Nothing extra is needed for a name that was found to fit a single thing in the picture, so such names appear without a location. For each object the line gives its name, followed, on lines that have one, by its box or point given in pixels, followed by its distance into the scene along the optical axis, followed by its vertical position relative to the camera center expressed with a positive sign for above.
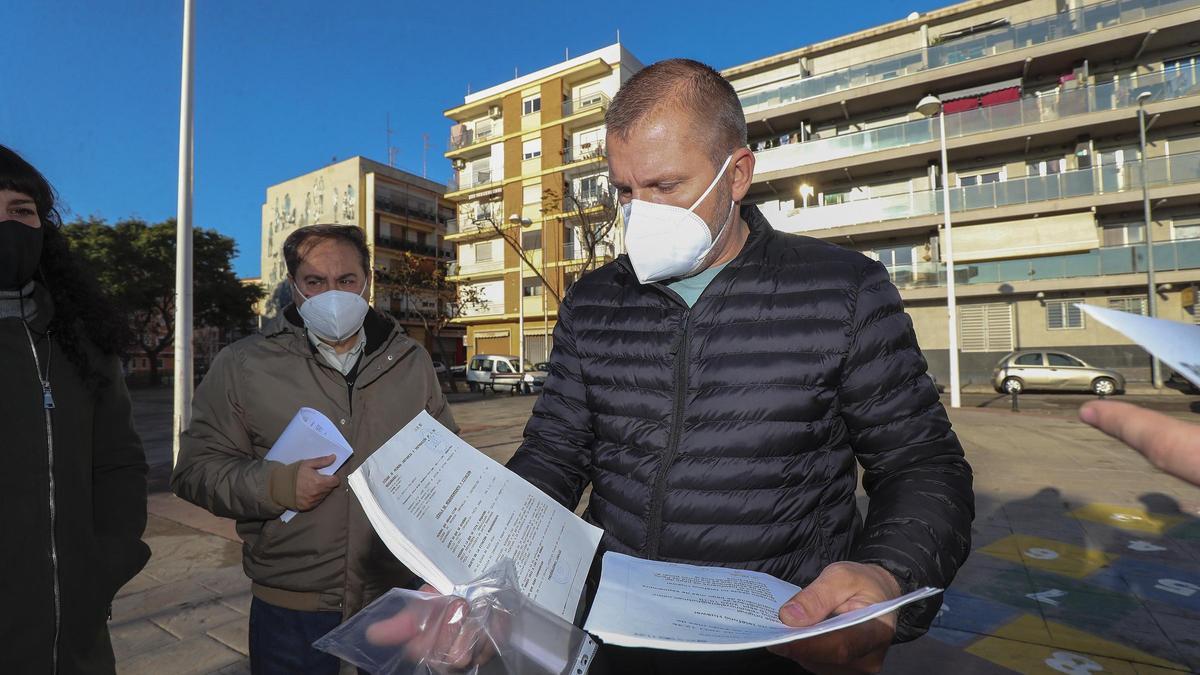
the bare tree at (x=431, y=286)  27.02 +3.43
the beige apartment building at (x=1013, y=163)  18.83 +6.76
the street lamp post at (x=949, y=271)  13.77 +1.92
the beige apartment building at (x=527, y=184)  30.94 +9.53
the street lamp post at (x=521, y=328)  27.37 +1.21
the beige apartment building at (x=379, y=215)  37.44 +9.81
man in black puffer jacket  1.27 -0.13
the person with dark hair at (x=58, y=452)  1.53 -0.27
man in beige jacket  1.91 -0.34
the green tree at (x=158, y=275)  27.84 +4.41
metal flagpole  6.77 +1.04
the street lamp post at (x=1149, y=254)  17.21 +2.59
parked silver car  17.23 -1.09
